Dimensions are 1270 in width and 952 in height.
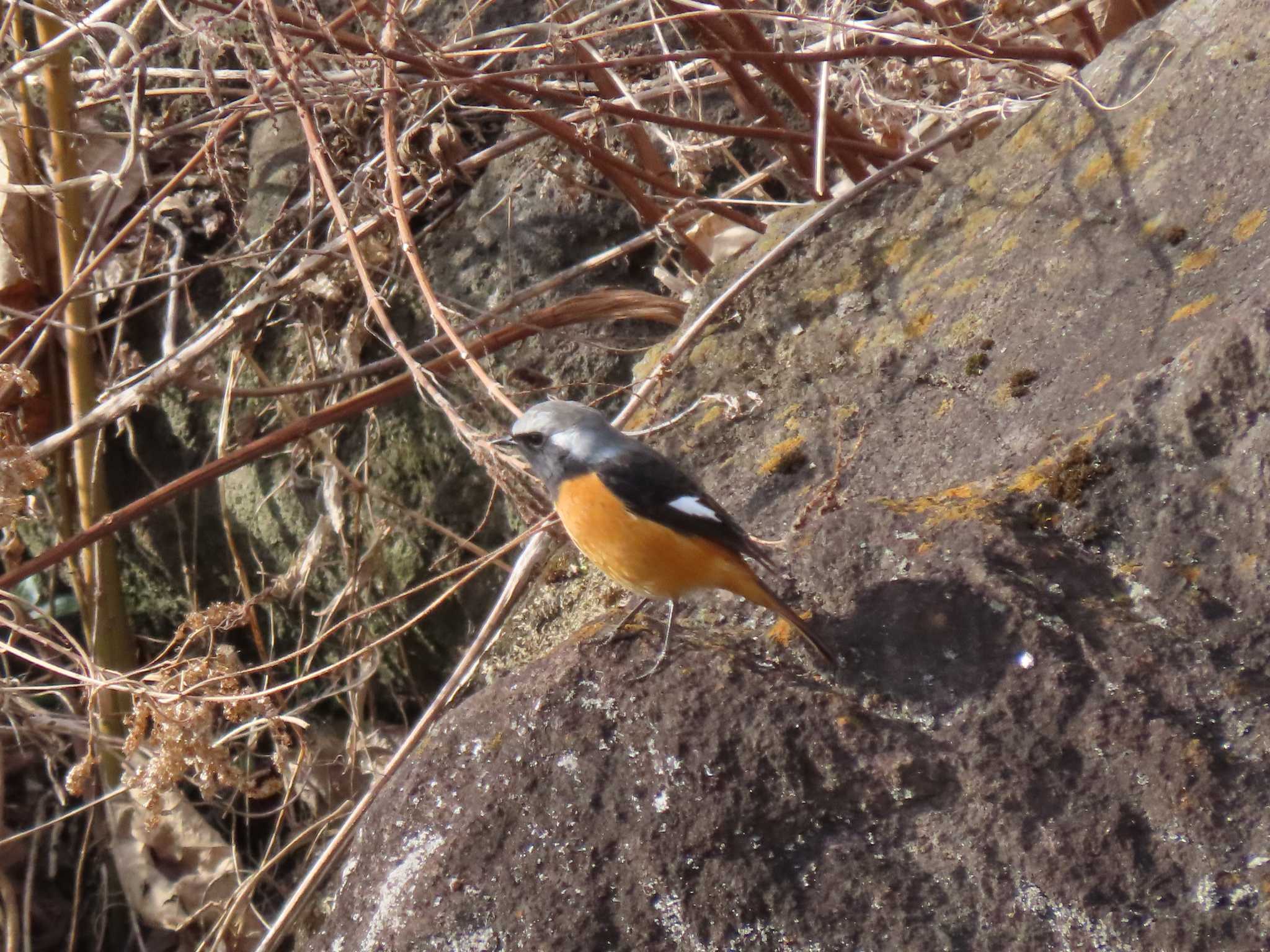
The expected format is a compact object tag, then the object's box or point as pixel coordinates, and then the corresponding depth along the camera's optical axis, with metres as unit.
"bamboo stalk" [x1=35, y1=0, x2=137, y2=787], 9.70
